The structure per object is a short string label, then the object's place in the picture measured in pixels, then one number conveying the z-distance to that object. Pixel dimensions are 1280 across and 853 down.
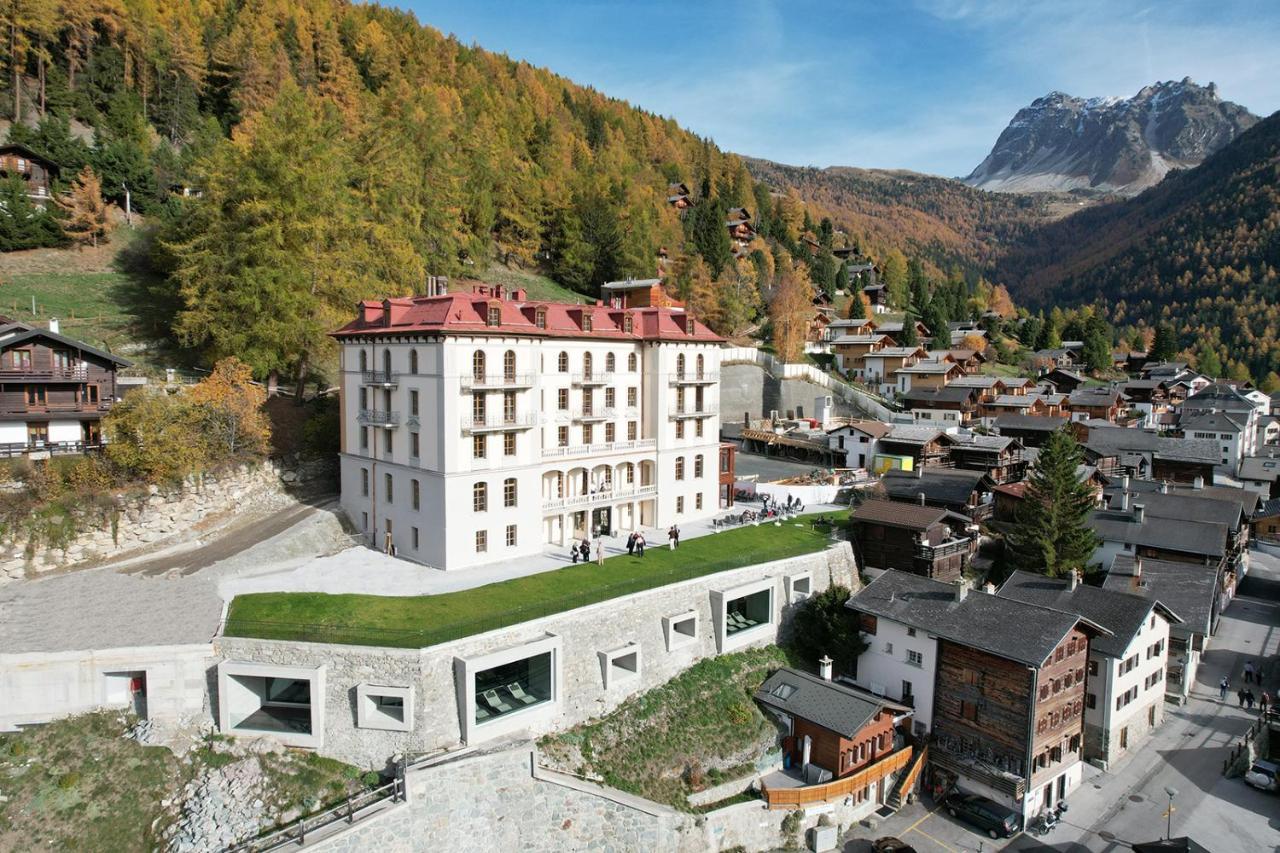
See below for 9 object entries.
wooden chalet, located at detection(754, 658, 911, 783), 28.47
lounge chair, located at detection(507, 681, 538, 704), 26.84
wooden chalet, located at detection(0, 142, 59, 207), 53.12
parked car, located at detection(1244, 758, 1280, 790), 29.39
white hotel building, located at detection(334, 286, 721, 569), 32.19
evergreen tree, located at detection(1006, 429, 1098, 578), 38.66
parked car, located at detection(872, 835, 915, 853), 26.06
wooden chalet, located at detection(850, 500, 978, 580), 37.94
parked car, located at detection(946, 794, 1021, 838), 27.62
